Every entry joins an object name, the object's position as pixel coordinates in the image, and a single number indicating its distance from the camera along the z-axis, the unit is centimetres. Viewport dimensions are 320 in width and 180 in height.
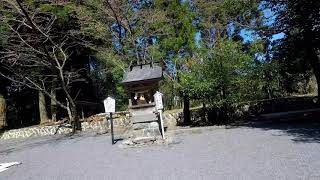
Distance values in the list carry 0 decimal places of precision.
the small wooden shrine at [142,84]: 776
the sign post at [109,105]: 752
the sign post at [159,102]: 725
